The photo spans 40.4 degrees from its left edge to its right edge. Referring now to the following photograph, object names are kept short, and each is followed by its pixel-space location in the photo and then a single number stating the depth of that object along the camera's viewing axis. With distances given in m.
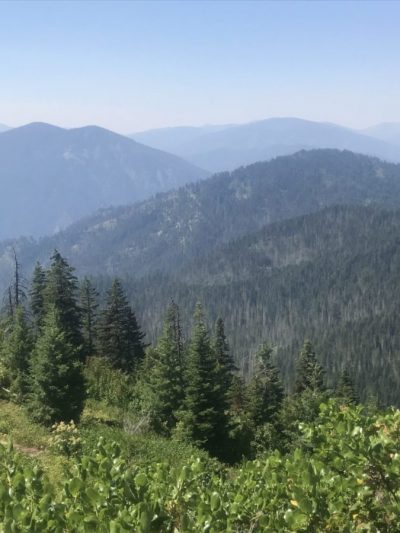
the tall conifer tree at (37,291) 56.22
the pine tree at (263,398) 50.19
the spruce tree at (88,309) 56.46
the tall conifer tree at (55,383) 27.39
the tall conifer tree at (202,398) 34.50
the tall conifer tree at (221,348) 57.54
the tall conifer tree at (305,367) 59.46
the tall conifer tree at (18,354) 35.22
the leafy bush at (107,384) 37.16
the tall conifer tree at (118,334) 54.97
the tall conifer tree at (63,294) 49.75
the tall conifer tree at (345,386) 58.12
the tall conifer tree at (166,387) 36.59
